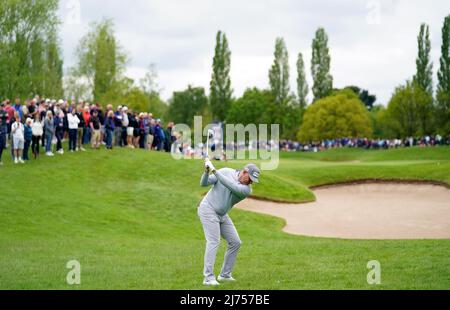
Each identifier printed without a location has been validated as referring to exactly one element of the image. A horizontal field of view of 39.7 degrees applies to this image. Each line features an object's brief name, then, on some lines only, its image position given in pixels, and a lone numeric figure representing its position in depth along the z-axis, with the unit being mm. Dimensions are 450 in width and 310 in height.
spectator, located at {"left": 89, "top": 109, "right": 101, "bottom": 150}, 36906
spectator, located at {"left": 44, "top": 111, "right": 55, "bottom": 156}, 33781
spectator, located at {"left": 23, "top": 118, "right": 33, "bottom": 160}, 32188
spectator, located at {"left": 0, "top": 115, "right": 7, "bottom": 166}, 31416
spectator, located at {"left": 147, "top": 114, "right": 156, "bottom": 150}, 42562
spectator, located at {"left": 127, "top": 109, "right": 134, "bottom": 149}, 39594
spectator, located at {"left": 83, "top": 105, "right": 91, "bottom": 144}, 36750
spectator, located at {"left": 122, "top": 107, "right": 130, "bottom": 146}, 38688
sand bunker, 26552
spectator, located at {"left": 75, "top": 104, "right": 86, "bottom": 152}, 36500
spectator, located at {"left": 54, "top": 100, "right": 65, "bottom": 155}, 34500
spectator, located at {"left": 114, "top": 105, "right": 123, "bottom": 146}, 38438
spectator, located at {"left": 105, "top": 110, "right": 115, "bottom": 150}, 36969
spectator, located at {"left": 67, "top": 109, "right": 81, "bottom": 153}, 35156
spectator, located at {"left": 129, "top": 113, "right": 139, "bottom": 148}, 39803
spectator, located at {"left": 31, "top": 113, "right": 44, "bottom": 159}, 32625
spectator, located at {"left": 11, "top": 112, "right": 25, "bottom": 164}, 31297
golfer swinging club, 12242
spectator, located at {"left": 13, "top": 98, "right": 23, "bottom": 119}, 34500
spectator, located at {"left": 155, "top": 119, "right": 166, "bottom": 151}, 43594
